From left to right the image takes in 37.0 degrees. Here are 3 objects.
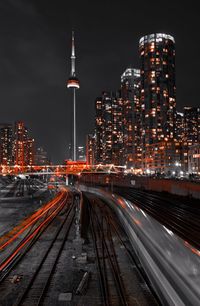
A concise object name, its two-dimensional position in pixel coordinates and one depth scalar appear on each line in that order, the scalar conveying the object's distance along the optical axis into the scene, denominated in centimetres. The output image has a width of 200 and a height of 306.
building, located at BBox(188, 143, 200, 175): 14885
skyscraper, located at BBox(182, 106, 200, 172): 19145
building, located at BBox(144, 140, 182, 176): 18511
